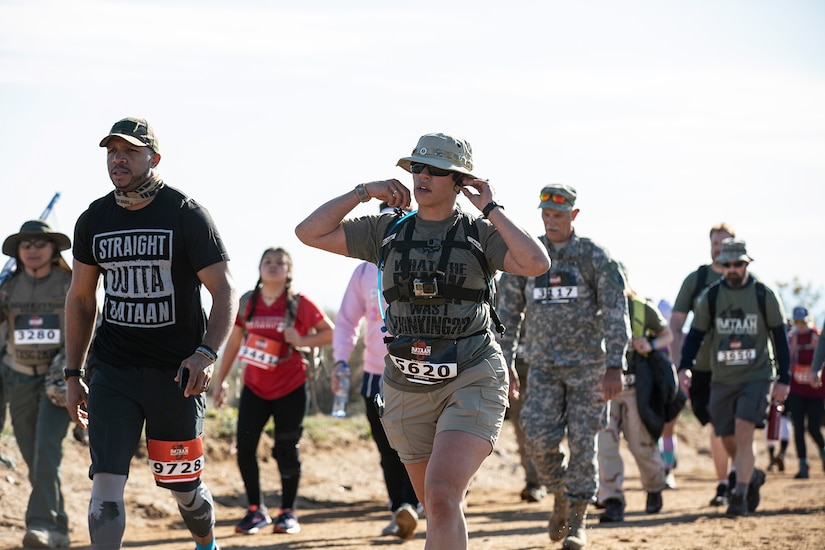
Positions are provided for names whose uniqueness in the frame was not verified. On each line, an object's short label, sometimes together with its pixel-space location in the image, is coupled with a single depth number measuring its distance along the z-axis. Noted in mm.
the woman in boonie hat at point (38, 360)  18205
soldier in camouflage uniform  16942
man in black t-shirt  12331
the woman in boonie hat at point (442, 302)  11465
